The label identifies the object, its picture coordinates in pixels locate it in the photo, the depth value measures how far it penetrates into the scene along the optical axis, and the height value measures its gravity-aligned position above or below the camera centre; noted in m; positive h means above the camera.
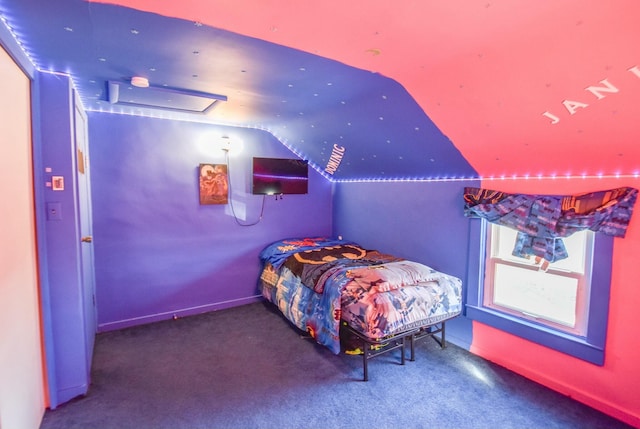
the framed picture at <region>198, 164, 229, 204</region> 3.86 +0.05
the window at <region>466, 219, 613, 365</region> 2.35 -0.80
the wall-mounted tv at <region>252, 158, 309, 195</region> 4.12 +0.17
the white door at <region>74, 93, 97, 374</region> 2.53 -0.35
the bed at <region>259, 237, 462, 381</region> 2.62 -0.93
